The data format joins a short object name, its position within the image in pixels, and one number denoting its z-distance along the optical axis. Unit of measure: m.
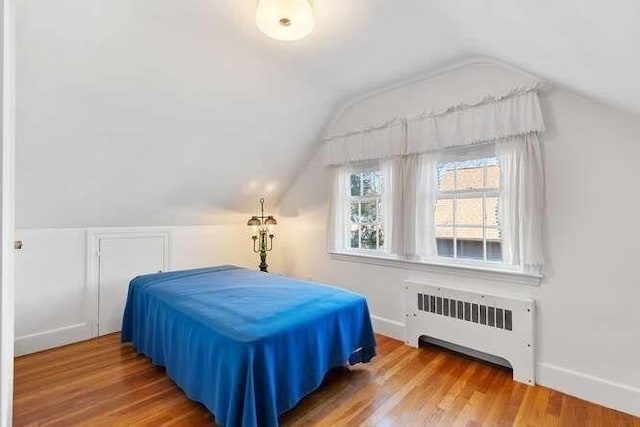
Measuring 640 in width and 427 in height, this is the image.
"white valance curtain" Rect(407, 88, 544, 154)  2.17
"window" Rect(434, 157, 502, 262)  2.51
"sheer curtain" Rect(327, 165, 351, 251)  3.49
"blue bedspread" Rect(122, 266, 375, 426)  1.57
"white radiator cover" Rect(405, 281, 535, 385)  2.19
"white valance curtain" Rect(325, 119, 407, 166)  2.92
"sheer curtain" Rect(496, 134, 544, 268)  2.15
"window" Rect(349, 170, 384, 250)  3.28
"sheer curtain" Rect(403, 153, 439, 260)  2.76
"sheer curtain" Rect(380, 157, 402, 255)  2.91
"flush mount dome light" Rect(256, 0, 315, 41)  1.69
